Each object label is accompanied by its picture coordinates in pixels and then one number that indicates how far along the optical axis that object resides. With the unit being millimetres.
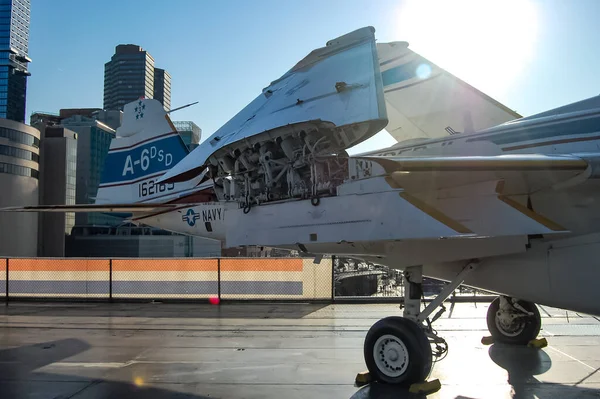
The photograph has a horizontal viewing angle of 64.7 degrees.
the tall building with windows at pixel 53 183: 66000
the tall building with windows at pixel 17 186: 58125
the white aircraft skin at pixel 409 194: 5637
